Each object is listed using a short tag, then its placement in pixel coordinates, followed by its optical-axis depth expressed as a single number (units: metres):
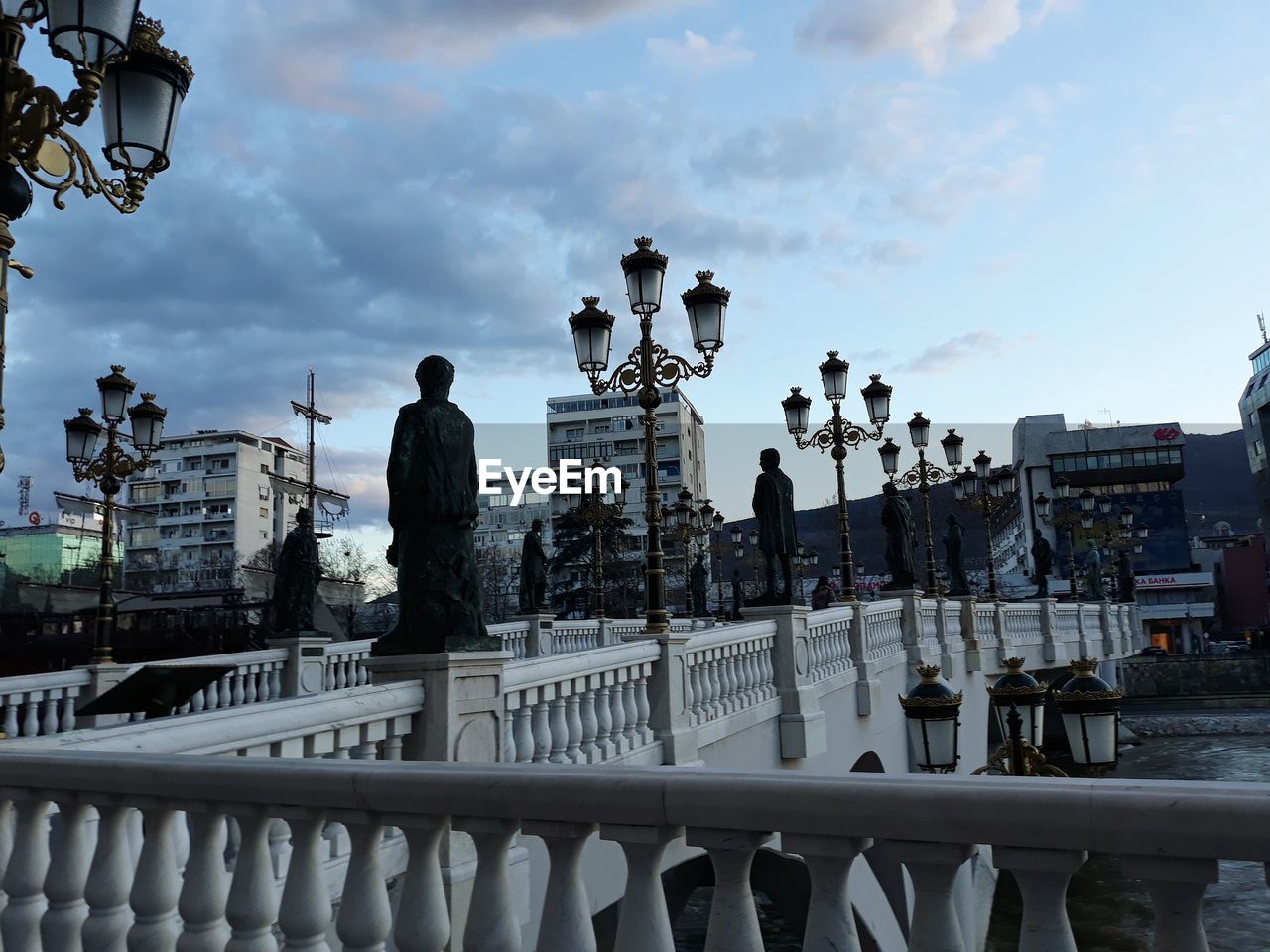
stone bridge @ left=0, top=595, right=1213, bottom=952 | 2.03
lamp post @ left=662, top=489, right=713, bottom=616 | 26.52
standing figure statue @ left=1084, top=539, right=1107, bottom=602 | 42.09
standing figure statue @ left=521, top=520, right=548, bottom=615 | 21.22
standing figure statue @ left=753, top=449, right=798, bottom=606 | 11.62
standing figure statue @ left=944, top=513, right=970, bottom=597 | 23.86
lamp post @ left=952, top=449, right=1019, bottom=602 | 24.89
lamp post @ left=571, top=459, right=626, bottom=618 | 22.58
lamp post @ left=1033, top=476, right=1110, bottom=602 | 31.94
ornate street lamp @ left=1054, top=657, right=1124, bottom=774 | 5.94
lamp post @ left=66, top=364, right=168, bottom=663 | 13.41
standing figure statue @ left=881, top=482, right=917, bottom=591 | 18.61
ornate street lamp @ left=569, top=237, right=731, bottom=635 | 10.90
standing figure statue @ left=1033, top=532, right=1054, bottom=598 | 31.78
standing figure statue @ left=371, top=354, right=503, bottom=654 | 5.48
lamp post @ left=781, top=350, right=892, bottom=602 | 16.94
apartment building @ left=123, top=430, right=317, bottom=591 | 97.31
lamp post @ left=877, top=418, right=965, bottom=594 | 21.06
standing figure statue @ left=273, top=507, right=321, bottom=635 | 13.67
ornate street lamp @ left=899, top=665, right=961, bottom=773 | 6.65
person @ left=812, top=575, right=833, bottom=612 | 25.31
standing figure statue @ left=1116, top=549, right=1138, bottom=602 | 47.05
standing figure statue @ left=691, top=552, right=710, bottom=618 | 29.00
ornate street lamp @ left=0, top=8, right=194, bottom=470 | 4.15
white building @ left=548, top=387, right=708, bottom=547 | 95.50
